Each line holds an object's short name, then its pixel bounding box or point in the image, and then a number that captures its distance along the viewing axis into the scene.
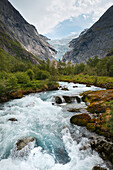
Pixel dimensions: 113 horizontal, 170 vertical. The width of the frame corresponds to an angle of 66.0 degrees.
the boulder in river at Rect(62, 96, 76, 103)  20.83
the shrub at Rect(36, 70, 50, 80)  52.91
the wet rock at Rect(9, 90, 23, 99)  23.94
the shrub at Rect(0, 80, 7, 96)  20.87
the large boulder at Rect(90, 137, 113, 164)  7.15
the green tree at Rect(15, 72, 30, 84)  33.69
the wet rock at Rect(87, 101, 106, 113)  13.31
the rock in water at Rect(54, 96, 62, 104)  20.93
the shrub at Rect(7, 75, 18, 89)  24.94
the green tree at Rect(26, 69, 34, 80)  46.14
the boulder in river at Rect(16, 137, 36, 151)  8.53
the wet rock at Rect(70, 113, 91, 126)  11.63
